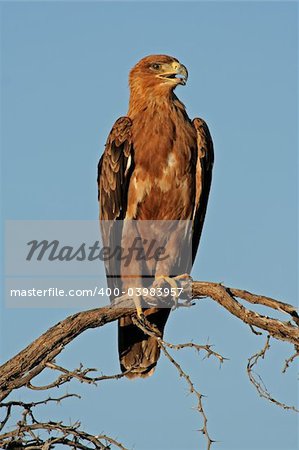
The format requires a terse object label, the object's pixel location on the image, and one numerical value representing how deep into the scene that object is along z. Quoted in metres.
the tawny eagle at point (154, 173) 14.09
